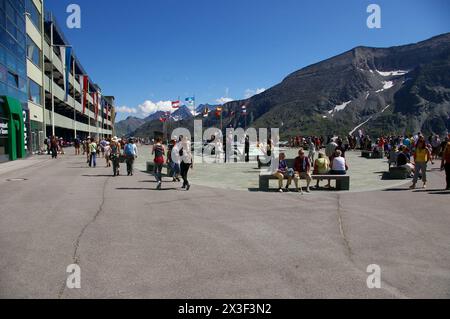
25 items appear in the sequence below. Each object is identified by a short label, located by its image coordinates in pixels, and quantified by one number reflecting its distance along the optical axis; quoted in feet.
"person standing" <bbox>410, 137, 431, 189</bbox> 46.09
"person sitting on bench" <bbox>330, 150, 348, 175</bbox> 47.19
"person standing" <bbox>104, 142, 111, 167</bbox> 75.65
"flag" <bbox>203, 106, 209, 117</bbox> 157.30
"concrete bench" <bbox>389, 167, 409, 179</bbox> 55.72
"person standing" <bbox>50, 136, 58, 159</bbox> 106.63
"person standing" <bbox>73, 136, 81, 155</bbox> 120.41
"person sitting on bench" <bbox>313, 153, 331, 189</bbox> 48.34
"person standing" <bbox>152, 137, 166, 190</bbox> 46.18
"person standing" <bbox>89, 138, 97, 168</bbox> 75.15
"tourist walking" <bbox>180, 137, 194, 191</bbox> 44.39
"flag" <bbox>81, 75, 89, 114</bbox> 190.33
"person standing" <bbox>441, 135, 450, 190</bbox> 44.98
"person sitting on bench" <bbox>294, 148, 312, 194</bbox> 44.25
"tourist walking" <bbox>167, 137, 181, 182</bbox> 47.69
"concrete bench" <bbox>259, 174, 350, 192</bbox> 44.96
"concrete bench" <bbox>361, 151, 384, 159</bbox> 104.05
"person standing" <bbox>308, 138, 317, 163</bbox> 79.46
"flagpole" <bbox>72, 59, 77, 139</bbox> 211.53
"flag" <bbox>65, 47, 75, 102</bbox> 154.67
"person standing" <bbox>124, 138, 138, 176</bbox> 58.29
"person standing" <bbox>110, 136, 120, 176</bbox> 58.13
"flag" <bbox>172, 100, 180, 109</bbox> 174.14
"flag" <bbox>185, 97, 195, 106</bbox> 168.55
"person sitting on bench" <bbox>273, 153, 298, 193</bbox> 43.60
